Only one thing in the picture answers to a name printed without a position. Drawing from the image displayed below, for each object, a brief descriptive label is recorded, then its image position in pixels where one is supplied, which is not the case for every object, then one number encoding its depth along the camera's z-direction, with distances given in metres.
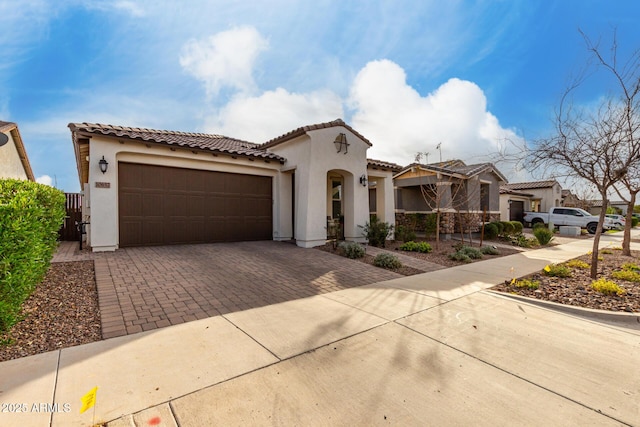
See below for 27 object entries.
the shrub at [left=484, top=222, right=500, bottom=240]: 15.10
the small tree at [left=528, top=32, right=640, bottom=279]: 5.94
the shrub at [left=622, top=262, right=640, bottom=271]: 7.52
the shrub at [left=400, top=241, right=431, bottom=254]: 10.56
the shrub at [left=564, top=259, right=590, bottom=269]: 7.97
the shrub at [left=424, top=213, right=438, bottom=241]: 14.46
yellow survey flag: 2.28
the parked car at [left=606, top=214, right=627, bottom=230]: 23.48
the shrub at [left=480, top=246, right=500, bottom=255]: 10.91
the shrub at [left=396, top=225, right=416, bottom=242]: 12.45
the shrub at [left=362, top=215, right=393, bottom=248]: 11.19
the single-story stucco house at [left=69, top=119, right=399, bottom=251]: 8.21
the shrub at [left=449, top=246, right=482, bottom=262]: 9.35
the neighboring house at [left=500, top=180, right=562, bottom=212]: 27.56
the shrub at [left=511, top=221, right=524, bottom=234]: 16.08
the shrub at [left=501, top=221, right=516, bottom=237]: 15.56
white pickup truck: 20.94
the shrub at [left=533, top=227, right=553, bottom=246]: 13.72
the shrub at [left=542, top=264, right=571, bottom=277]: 6.91
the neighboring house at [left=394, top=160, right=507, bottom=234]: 14.97
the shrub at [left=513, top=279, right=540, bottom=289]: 5.89
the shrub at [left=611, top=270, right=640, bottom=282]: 6.39
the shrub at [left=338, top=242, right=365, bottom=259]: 8.90
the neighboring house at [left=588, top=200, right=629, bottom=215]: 27.18
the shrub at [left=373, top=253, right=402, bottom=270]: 7.91
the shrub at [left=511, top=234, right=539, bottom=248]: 13.42
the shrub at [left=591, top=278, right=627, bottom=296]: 5.36
